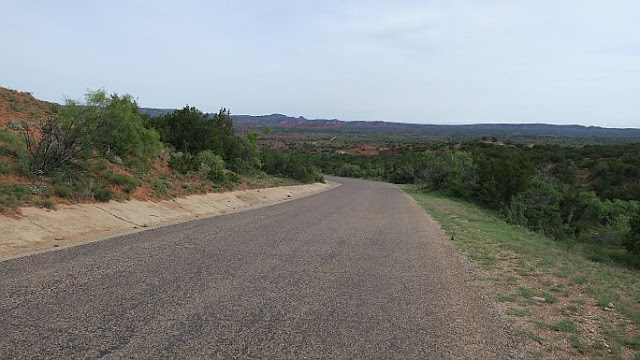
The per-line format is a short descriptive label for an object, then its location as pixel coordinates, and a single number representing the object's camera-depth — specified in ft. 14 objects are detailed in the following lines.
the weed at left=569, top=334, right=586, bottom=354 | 18.47
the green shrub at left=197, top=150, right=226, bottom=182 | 87.15
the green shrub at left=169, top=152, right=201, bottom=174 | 80.89
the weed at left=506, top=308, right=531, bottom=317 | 22.85
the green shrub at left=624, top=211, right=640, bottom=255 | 52.26
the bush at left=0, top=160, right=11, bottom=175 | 45.24
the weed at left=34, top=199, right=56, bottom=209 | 41.28
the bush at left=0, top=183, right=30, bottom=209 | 38.07
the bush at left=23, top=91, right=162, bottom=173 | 51.11
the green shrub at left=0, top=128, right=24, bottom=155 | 50.54
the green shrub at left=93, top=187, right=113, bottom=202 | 49.49
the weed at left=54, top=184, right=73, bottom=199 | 45.34
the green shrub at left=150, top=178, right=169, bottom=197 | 63.00
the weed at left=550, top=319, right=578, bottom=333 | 20.75
